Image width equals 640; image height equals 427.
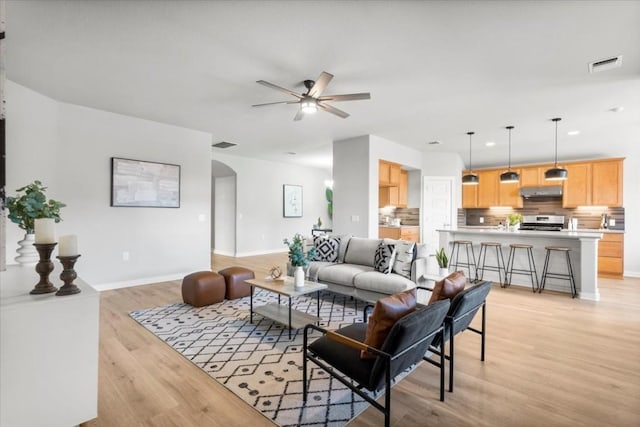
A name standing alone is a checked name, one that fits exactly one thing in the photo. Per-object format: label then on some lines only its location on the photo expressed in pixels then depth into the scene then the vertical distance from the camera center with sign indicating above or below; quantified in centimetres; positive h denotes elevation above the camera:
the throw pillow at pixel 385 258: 404 -56
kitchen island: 452 -56
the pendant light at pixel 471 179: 642 +76
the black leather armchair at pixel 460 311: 214 -68
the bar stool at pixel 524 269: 516 -88
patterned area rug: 202 -123
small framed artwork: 952 +45
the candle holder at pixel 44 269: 168 -31
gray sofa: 377 -76
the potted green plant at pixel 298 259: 331 -49
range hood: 707 +59
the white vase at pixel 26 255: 256 -35
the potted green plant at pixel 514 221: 587 -9
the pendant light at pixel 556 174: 521 +72
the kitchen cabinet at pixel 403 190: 767 +65
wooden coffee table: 310 -106
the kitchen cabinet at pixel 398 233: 689 -39
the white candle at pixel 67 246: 170 -18
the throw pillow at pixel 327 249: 486 -53
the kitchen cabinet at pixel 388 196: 741 +46
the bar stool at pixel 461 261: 583 -82
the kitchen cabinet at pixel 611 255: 611 -75
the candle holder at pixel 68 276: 168 -35
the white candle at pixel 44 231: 170 -10
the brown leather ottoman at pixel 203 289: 398 -97
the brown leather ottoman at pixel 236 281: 432 -94
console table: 150 -74
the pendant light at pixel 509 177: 591 +75
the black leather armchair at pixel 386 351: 156 -80
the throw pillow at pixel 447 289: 225 -54
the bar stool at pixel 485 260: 548 -80
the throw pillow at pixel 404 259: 396 -55
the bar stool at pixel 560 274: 479 -90
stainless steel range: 723 -13
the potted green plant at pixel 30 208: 200 +3
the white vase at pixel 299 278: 330 -67
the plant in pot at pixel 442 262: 411 -62
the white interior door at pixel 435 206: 780 +25
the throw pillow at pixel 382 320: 169 -57
